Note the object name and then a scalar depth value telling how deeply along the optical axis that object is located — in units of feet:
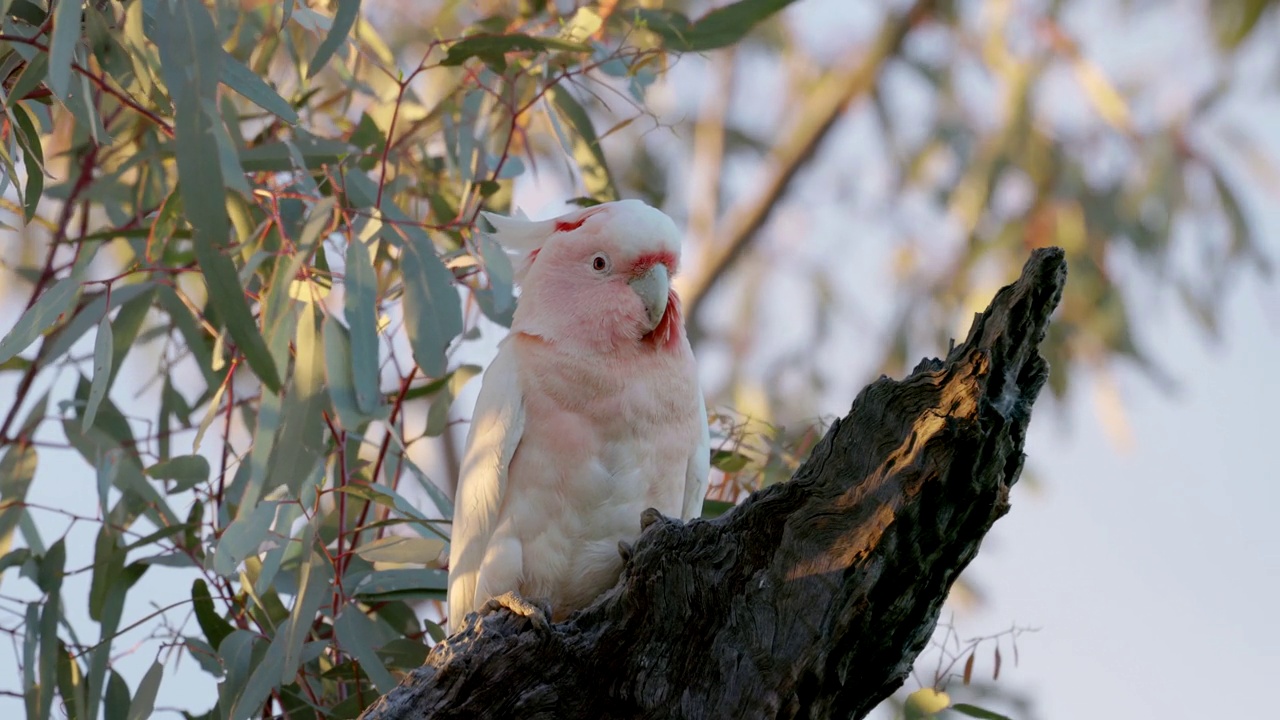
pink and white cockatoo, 28.54
